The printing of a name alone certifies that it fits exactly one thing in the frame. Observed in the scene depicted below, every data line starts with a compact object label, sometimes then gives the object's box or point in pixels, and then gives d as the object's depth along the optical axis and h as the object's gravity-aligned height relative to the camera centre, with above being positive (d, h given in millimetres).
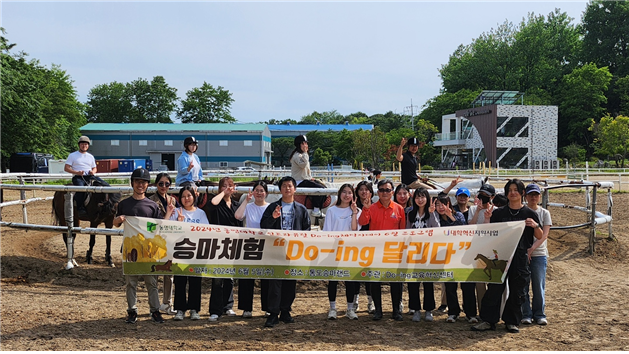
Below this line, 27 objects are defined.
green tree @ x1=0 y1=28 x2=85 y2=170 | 32250 +3553
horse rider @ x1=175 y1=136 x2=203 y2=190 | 7750 -67
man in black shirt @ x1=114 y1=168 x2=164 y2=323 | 5410 -588
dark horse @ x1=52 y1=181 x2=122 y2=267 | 8859 -834
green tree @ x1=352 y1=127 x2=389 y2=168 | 50750 +1501
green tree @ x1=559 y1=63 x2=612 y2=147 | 57875 +7199
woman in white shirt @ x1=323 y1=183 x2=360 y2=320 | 5703 -684
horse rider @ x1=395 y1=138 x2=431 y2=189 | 8112 -132
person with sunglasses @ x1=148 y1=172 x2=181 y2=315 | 5844 -576
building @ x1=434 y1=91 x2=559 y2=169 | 49281 +2652
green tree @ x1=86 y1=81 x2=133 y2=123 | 83375 +9501
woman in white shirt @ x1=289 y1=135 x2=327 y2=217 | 7809 -169
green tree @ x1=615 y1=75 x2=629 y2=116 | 57812 +8059
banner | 5430 -993
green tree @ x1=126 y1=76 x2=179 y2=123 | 81125 +9794
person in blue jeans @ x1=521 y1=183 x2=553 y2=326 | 5446 -1224
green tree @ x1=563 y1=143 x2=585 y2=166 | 52028 +836
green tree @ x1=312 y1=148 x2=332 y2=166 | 60325 +350
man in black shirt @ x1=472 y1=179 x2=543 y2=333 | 5230 -1217
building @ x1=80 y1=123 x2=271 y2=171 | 58656 +2093
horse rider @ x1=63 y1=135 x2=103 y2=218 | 8836 -152
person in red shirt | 5645 -660
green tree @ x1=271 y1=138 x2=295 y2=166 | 77631 +1841
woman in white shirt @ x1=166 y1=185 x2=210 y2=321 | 5605 -1404
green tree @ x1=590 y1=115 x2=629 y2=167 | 43000 +1975
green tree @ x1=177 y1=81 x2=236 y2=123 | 81188 +9078
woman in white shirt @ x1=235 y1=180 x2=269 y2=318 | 5723 -676
